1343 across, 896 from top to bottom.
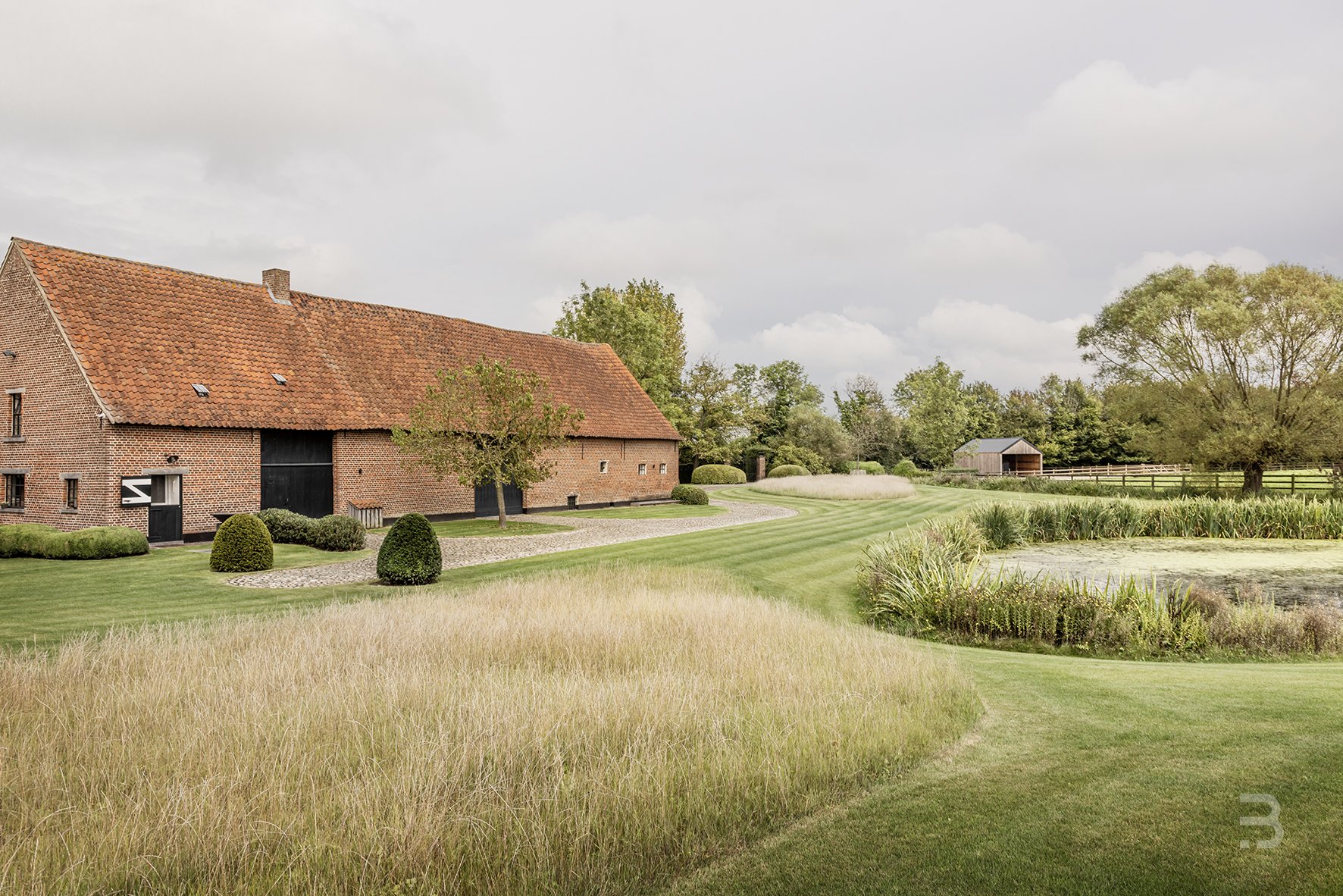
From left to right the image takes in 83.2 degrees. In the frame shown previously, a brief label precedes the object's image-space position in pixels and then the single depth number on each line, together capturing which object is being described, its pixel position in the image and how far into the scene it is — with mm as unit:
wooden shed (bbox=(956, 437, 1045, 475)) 56719
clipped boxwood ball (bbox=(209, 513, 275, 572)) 13023
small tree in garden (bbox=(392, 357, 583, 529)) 19469
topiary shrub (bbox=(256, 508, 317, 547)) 16656
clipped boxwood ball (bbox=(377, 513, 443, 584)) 12000
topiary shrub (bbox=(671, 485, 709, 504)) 29984
